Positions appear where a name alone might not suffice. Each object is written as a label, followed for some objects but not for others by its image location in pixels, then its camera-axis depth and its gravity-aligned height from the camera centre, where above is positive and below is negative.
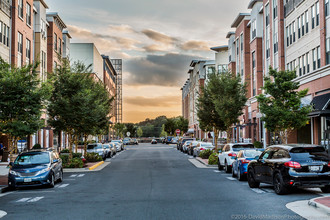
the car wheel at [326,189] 14.82 -1.82
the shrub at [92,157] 35.22 -1.75
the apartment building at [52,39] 59.62 +12.84
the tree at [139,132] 177.50 +1.02
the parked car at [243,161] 19.48 -1.16
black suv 14.07 -1.07
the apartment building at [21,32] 43.28 +10.48
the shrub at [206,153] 37.34 -1.56
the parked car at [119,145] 60.36 -1.38
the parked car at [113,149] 46.17 -1.48
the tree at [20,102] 21.39 +1.61
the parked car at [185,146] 50.65 -1.39
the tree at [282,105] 25.74 +1.68
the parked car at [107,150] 40.96 -1.41
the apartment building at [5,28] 40.56 +9.90
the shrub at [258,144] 43.99 -0.98
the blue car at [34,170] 17.78 -1.40
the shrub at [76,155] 32.09 -1.44
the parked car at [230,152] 23.16 -0.92
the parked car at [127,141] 96.09 -1.36
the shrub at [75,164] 28.64 -1.85
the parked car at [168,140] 100.94 -1.23
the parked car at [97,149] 38.28 -1.22
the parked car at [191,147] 45.62 -1.28
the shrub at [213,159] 30.25 -1.67
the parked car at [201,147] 40.22 -1.14
